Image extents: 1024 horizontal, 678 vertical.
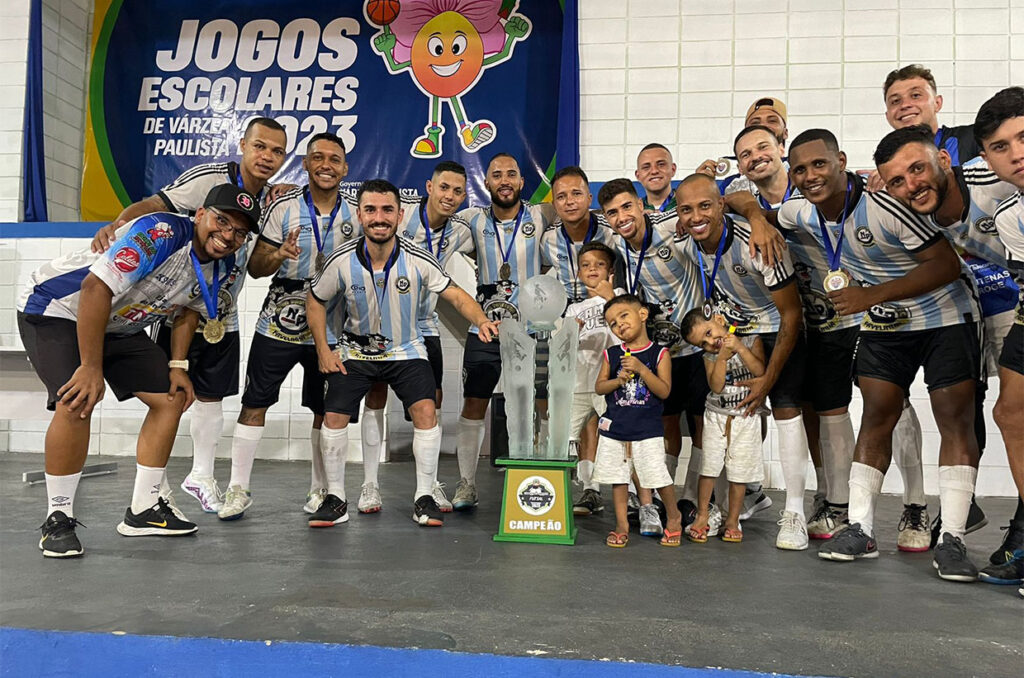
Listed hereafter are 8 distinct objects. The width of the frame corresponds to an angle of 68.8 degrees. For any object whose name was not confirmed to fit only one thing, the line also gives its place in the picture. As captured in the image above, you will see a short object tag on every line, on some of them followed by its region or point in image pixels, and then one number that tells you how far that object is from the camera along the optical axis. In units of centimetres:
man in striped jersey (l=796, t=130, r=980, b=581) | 263
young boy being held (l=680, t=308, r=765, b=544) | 299
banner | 635
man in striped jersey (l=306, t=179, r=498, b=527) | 329
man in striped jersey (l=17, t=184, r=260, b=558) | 258
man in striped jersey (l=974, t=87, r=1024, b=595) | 209
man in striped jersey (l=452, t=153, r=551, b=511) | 370
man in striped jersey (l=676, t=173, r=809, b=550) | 294
